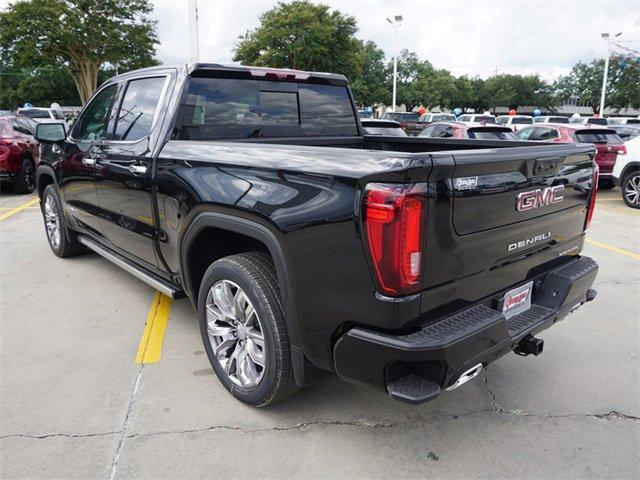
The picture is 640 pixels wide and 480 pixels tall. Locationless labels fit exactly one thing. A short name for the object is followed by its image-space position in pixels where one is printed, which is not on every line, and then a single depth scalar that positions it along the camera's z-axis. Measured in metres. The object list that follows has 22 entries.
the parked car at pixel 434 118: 28.33
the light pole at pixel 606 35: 35.94
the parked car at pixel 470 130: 11.11
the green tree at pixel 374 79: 56.50
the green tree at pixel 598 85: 61.38
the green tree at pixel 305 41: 32.28
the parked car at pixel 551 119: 27.86
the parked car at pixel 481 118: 26.17
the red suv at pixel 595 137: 11.46
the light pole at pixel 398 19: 34.13
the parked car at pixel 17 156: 10.29
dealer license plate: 2.64
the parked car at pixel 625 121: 29.54
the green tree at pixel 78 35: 30.64
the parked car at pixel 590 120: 26.12
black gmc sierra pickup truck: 2.12
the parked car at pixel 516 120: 26.15
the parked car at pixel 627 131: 18.38
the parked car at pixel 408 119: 27.10
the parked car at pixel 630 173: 9.77
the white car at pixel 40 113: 24.93
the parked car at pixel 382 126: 10.75
